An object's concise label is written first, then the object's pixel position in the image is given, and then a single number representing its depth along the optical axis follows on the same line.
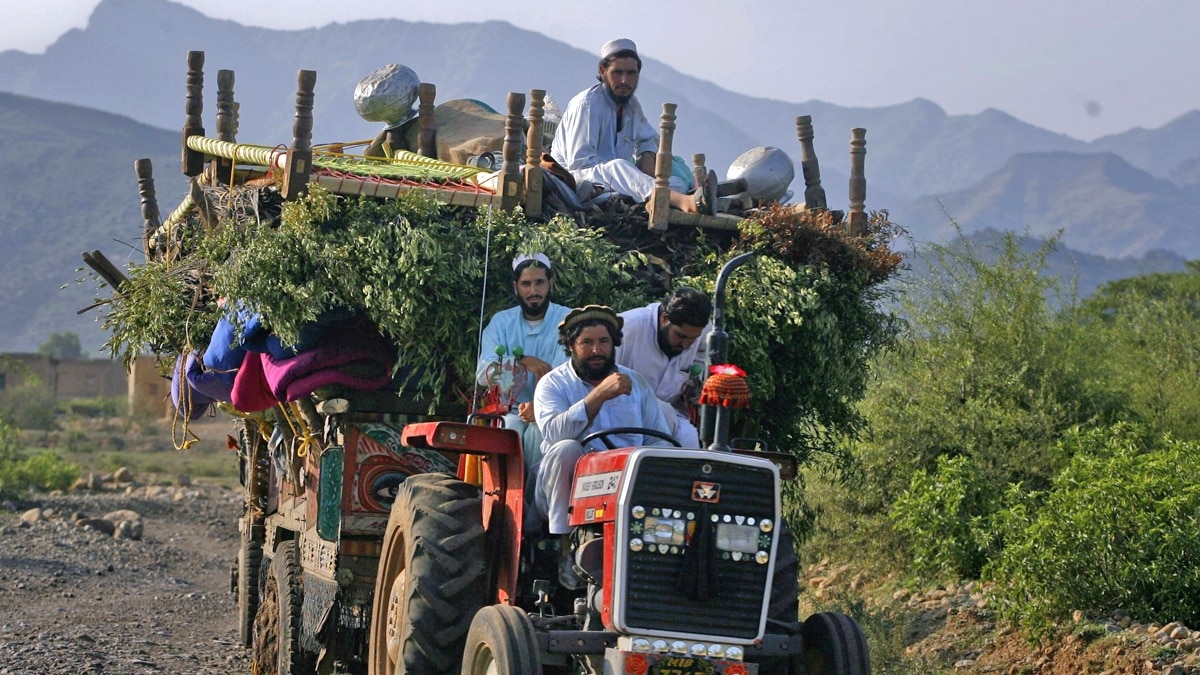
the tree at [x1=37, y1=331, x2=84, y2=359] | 89.06
